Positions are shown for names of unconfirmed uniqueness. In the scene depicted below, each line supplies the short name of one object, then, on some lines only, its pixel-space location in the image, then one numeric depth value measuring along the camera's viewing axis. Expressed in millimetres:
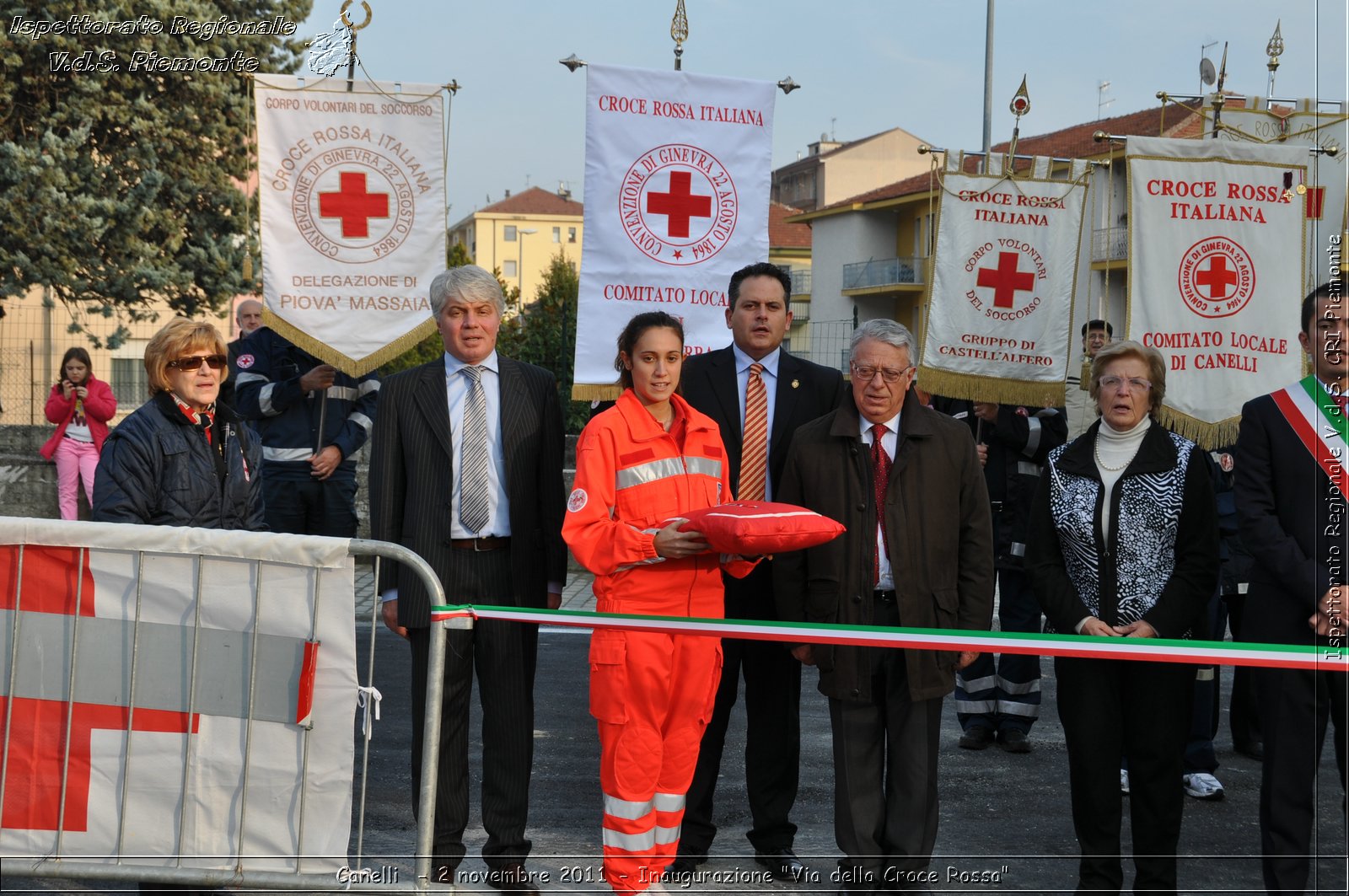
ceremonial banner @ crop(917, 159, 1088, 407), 6387
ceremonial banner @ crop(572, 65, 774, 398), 5836
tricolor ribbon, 3389
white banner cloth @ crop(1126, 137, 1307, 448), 5738
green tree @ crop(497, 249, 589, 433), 12352
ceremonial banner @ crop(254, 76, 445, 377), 5879
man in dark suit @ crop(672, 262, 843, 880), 4543
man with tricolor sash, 3818
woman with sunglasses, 3963
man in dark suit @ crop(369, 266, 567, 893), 4293
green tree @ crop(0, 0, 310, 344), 19766
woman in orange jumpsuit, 3855
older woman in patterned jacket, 4105
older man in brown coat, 4074
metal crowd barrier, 3436
